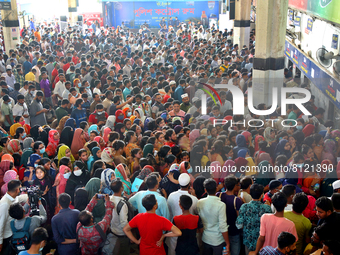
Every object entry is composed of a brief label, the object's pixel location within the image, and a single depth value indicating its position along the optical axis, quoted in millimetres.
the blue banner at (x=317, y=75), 7486
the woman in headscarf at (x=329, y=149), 6039
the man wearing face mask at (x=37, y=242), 3689
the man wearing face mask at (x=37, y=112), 8516
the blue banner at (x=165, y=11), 30719
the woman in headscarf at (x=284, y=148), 6109
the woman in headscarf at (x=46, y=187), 5059
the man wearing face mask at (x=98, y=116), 7688
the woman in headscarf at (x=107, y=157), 5648
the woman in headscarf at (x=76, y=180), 5117
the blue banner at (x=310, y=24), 10247
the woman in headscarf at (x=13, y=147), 6430
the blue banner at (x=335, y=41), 7883
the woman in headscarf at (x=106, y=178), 4902
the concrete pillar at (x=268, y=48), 9172
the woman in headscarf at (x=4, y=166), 5625
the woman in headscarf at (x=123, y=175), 5125
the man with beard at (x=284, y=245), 3291
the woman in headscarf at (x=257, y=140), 6405
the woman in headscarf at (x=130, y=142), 6188
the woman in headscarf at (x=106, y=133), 6978
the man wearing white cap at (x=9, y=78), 11102
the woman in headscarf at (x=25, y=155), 6043
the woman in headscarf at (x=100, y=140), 6582
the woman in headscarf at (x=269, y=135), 6609
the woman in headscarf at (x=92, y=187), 4793
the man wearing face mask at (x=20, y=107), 8297
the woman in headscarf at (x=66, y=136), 7035
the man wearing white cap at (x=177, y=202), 4305
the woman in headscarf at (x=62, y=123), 7609
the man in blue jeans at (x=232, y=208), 4258
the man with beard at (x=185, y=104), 8602
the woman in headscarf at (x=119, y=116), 7738
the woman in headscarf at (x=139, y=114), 7854
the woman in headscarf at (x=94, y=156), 5848
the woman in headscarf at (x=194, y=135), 6664
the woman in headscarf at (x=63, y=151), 6133
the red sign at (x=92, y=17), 31672
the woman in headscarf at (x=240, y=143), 6199
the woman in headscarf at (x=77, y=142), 6799
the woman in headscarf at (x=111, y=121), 7511
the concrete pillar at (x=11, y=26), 17000
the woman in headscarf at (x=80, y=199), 4516
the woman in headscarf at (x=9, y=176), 5364
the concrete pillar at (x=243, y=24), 16297
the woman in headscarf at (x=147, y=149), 6039
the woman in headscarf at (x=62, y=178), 5145
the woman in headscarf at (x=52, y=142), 6739
